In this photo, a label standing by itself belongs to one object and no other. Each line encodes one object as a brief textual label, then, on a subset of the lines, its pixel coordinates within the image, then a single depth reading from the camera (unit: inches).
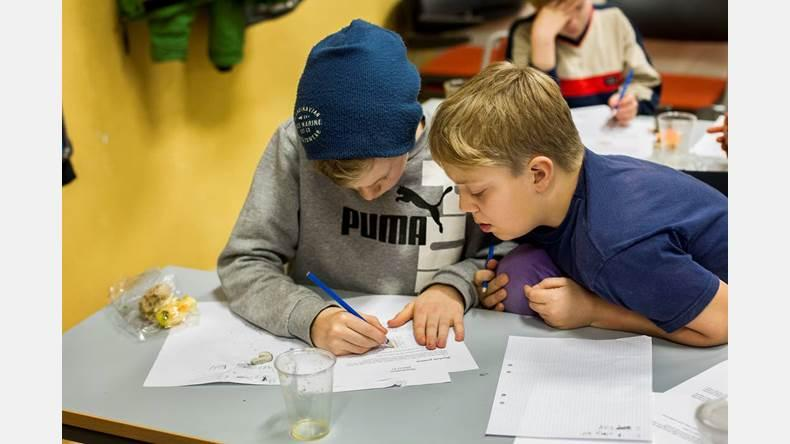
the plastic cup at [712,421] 37.1
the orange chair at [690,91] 125.5
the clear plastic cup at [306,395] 41.7
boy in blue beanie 50.9
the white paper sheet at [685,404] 40.5
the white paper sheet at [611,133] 84.7
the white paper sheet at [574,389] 41.5
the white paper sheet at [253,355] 47.9
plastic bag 55.4
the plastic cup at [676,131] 84.3
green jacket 86.7
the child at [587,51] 105.6
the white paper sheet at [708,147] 82.5
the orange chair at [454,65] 144.5
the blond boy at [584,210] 47.7
